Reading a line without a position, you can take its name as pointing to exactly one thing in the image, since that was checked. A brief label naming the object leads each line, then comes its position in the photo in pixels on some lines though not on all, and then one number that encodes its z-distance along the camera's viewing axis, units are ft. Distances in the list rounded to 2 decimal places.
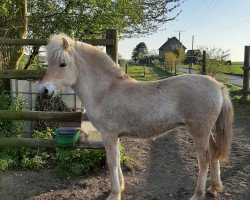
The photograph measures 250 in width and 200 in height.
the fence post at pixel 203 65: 30.51
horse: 8.35
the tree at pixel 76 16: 20.56
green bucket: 10.75
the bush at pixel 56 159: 10.84
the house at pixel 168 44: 226.49
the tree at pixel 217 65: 31.57
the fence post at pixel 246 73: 23.61
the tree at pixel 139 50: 194.51
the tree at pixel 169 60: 72.24
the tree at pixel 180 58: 70.83
